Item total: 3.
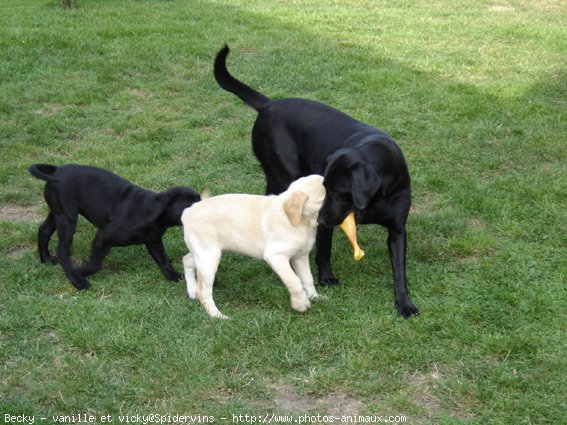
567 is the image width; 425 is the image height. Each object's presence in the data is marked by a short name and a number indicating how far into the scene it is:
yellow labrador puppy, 4.71
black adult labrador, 4.60
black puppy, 5.29
